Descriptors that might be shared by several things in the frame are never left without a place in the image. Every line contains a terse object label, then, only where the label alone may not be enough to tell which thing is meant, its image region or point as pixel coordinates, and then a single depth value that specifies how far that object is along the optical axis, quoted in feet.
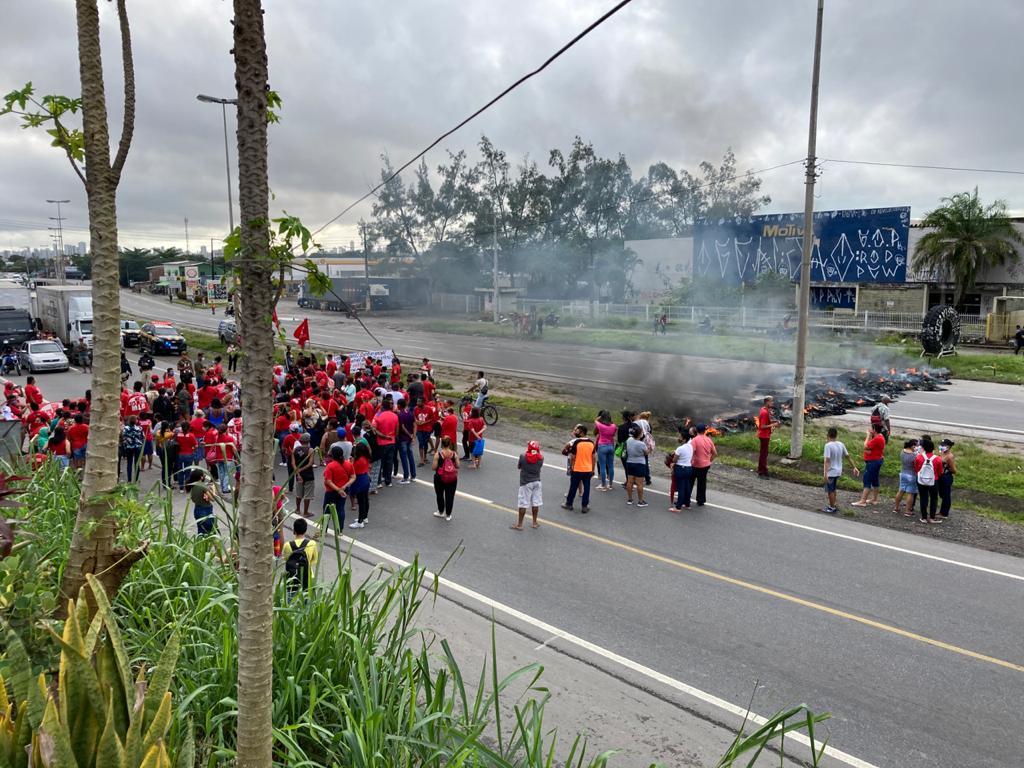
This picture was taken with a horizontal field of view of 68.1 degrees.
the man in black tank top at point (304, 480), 36.50
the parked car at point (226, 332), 119.85
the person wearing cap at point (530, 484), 35.37
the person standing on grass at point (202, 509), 21.85
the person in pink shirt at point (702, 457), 38.86
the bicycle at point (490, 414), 61.77
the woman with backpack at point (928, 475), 37.50
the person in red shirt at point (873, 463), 39.58
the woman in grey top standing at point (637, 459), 39.42
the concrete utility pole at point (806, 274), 46.82
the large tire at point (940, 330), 96.84
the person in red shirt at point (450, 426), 43.05
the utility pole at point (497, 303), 156.22
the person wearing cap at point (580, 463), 37.73
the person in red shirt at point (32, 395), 48.24
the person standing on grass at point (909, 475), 38.34
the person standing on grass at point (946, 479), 37.45
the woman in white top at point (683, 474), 38.29
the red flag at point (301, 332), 35.19
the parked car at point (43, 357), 92.68
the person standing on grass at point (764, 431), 45.80
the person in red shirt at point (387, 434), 41.63
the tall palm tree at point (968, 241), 128.06
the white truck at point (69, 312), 104.37
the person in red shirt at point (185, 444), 38.96
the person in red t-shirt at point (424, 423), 48.96
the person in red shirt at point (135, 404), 47.03
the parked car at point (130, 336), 118.11
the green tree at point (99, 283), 18.06
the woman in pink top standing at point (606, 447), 42.42
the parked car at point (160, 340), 111.96
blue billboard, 132.77
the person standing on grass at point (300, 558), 20.99
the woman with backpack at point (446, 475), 36.19
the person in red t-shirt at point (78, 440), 38.70
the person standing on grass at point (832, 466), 39.27
